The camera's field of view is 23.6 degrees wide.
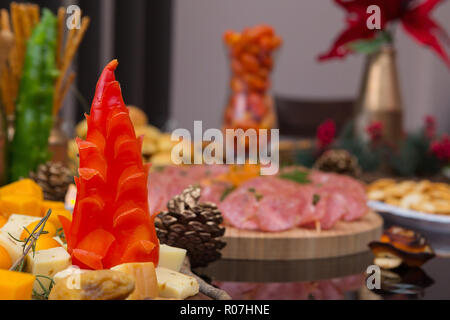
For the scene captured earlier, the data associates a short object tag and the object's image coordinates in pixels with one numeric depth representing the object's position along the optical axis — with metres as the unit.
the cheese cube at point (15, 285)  0.63
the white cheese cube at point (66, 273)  0.65
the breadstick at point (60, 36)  1.04
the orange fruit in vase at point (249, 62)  1.58
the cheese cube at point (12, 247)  0.69
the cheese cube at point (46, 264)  0.68
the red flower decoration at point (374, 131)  1.52
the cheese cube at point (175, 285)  0.69
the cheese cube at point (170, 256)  0.73
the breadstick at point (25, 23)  1.04
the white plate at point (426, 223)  0.97
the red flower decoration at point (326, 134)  1.41
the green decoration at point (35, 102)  0.99
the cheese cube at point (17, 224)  0.72
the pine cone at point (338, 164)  1.27
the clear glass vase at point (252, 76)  1.57
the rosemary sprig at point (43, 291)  0.67
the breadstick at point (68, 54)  1.07
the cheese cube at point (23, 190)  0.82
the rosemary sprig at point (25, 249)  0.66
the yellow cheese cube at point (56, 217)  0.76
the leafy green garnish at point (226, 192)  0.97
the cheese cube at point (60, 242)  0.72
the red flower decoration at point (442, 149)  1.47
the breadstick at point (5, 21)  1.04
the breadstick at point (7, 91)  1.03
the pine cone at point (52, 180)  0.96
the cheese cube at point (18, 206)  0.80
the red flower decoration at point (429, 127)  1.60
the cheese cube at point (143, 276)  0.66
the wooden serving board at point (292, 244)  0.90
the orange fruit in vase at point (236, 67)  1.60
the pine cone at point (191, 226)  0.79
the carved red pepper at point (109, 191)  0.68
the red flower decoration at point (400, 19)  1.56
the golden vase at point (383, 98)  1.60
